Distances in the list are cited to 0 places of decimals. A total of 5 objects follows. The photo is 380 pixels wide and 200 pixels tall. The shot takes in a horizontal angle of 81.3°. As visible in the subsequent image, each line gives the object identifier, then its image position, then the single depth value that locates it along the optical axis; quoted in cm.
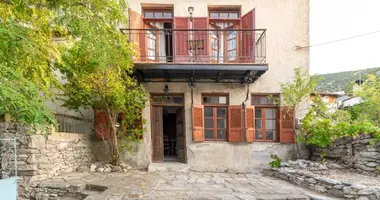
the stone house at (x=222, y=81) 693
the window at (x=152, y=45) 710
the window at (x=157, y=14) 730
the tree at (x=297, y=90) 617
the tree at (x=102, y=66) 363
